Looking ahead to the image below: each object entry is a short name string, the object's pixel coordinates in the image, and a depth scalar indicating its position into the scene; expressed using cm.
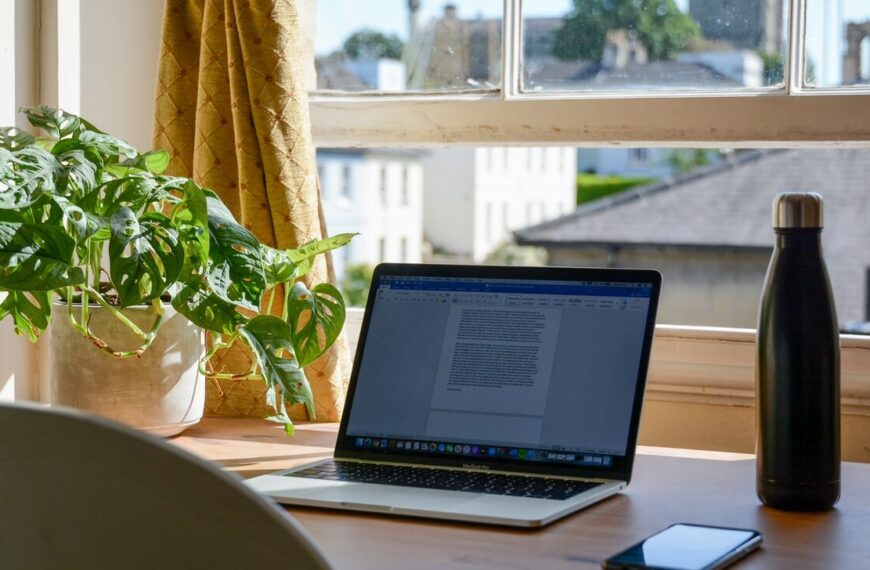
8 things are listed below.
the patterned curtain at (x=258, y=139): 140
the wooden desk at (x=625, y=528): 83
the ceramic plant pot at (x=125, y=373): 124
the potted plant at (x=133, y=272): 110
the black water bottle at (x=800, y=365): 95
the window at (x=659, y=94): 142
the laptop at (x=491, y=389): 105
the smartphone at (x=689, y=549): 79
